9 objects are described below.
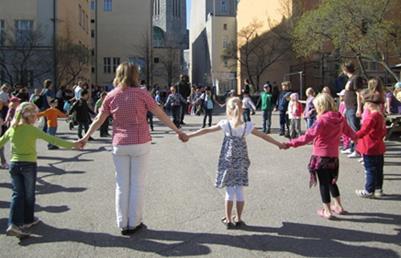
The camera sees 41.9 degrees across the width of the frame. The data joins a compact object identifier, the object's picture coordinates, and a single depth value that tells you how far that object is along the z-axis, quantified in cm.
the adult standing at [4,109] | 1097
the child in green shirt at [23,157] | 614
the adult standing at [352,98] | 1102
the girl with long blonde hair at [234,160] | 629
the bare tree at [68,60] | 4269
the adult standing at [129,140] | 601
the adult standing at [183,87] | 2144
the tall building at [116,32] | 8856
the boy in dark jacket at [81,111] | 1647
